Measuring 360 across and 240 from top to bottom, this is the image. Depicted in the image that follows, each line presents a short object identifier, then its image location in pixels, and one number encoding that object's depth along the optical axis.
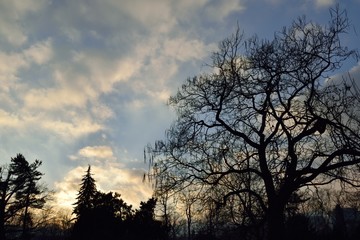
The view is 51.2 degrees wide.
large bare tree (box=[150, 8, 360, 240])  15.06
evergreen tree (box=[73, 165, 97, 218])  60.88
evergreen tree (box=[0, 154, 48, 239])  40.78
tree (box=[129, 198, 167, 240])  37.75
